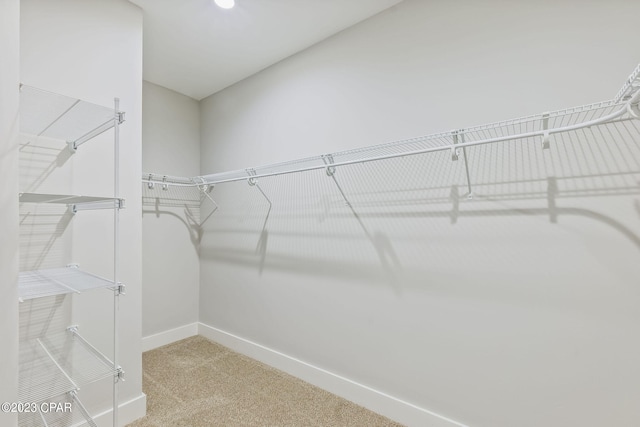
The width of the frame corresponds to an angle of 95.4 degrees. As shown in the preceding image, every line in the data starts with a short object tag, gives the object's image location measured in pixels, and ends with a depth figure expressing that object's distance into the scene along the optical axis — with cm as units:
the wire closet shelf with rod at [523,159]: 117
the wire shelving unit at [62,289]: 125
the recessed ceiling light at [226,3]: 176
